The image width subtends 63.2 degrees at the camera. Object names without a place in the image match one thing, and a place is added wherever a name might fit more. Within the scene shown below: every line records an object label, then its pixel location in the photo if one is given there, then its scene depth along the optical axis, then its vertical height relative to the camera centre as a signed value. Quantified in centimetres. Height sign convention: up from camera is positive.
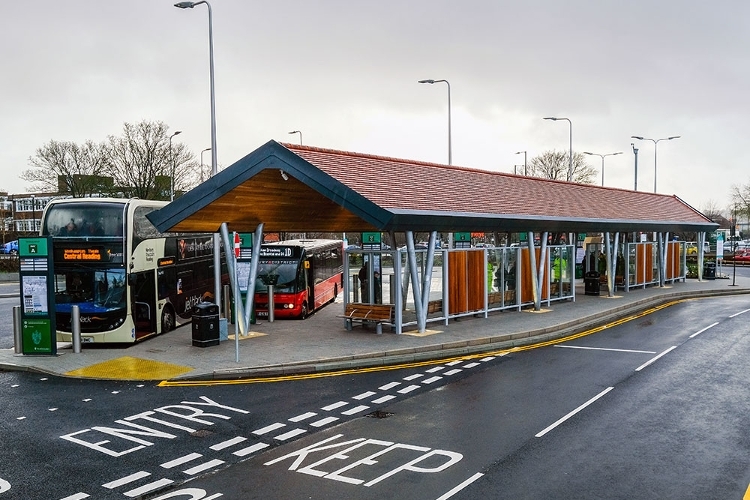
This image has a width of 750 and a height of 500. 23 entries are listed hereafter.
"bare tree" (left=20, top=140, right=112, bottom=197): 4172 +510
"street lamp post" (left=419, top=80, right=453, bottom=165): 2930 +534
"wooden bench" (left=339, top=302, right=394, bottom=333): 1705 -218
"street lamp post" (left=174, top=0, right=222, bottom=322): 1760 +380
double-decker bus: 1512 -63
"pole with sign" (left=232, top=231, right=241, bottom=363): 1348 -143
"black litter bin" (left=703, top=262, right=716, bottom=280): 3597 -212
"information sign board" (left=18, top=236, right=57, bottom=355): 1430 -137
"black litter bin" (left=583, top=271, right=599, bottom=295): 2653 -207
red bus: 2055 -141
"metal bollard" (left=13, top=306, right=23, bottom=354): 1477 -224
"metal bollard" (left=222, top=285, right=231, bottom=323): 1909 -204
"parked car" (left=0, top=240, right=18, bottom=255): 4496 -70
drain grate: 970 -284
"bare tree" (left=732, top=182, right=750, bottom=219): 6087 +303
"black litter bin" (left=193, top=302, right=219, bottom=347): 1538 -221
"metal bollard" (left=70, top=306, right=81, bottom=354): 1496 -222
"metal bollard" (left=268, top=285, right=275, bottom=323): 2014 -220
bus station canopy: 1344 +100
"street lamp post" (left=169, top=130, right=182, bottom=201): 3795 +557
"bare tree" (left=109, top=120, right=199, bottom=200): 4100 +529
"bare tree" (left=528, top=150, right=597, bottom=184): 6178 +705
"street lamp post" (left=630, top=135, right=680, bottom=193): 3842 +644
